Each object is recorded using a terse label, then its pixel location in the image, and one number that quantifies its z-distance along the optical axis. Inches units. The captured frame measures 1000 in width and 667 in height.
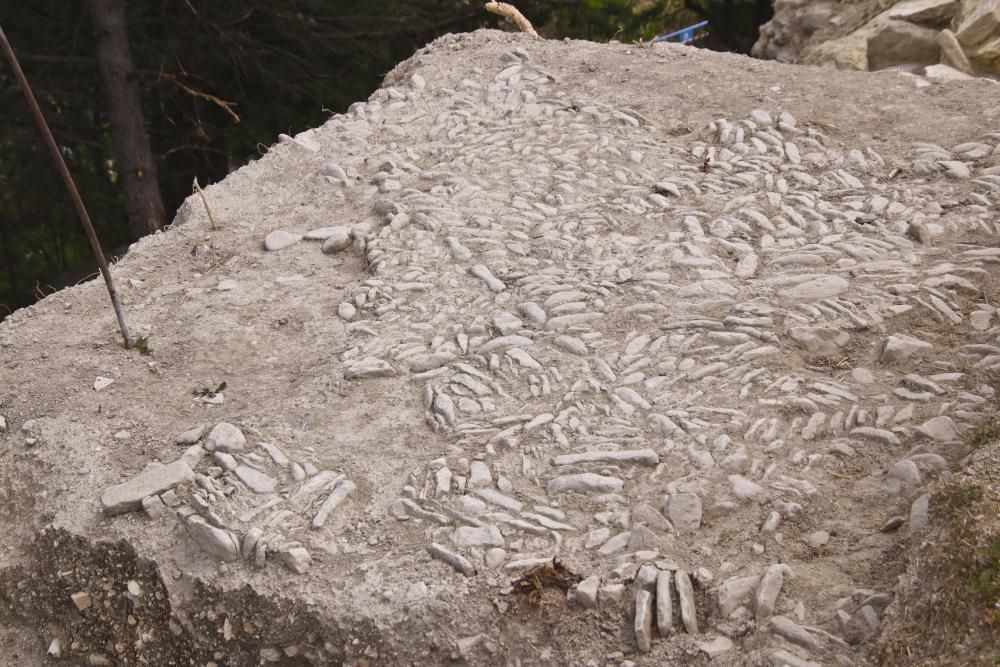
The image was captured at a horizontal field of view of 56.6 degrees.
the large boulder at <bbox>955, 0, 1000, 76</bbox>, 313.9
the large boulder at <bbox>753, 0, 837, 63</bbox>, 396.5
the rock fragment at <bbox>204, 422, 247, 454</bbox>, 151.0
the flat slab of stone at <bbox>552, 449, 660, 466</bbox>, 140.4
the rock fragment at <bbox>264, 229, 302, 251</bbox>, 208.2
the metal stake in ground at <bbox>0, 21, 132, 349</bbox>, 153.8
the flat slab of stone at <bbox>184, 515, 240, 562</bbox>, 134.6
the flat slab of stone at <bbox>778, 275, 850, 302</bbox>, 168.2
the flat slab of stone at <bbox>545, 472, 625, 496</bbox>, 137.6
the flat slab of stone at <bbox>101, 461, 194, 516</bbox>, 143.5
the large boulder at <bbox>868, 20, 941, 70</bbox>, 342.0
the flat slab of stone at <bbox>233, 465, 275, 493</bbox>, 143.6
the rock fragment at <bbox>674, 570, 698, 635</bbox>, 115.2
